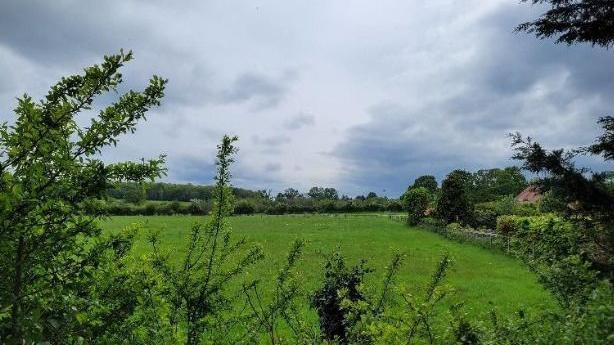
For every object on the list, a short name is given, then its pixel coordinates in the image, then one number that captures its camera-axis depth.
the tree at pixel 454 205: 39.53
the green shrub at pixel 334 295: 6.16
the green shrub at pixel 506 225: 26.43
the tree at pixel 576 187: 5.11
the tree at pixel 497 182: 100.38
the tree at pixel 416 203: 47.38
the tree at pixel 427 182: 118.25
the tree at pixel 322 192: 162.38
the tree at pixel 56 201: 1.92
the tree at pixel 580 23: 6.14
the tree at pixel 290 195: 108.06
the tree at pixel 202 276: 3.77
